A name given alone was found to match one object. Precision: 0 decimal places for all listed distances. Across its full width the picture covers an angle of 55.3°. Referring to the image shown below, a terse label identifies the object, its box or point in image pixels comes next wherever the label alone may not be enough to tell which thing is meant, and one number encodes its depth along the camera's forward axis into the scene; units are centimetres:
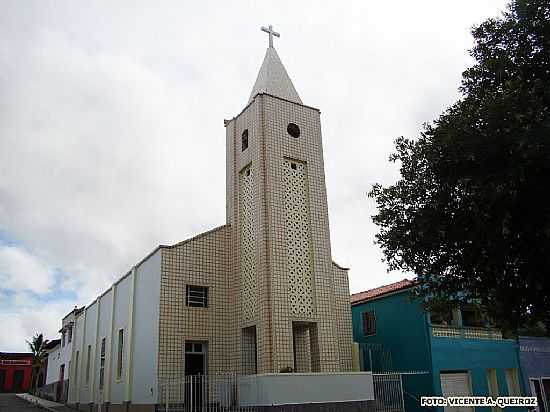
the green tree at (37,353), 5516
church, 1788
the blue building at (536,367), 2291
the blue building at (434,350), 2047
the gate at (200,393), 1652
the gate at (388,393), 1752
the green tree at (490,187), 1096
